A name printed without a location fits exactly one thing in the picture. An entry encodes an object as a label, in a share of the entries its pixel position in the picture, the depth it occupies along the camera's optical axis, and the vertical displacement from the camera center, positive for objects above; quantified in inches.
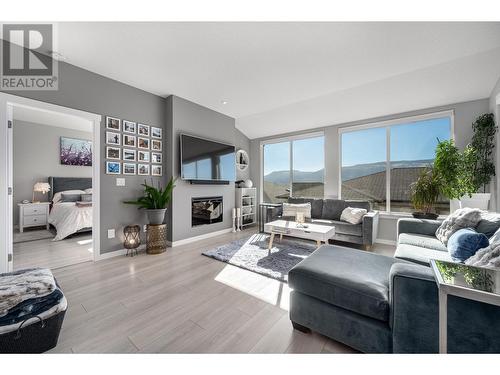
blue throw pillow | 58.8 -17.5
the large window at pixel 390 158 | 141.5 +23.2
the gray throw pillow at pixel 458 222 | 77.8 -14.2
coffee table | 103.2 -23.7
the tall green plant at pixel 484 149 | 112.3 +22.2
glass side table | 29.3 -15.6
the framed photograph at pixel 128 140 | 121.5 +29.7
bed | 144.4 -22.7
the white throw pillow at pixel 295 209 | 155.9 -17.3
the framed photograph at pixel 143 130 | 127.6 +38.2
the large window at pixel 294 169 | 187.9 +19.4
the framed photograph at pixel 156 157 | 134.6 +21.2
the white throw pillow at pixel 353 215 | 132.3 -18.7
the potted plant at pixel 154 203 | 119.9 -9.1
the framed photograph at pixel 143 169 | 128.4 +12.3
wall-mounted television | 142.2 +22.1
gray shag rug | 97.1 -39.2
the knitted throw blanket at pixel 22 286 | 47.4 -25.9
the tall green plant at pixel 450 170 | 112.5 +9.9
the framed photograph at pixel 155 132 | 134.6 +38.5
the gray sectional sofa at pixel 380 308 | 35.2 -25.8
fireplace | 152.6 -18.7
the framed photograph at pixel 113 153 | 114.7 +20.8
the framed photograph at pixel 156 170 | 134.7 +12.3
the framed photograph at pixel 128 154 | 121.3 +20.8
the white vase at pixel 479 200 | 109.3 -7.6
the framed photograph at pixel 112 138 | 114.8 +29.3
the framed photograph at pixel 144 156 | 128.6 +20.8
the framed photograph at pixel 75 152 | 197.2 +37.6
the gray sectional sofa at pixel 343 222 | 125.1 -23.6
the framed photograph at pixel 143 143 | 127.9 +29.4
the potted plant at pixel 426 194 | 123.9 -4.3
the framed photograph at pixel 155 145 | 134.6 +29.9
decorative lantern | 117.1 -29.7
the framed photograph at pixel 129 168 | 121.6 +12.5
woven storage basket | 45.4 -36.0
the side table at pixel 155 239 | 120.4 -31.6
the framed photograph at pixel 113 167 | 114.5 +12.2
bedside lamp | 175.8 +0.9
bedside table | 162.6 -22.6
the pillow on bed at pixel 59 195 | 181.2 -6.6
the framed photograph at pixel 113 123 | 114.7 +38.3
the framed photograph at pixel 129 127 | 121.6 +38.3
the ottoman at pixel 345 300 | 44.3 -27.7
